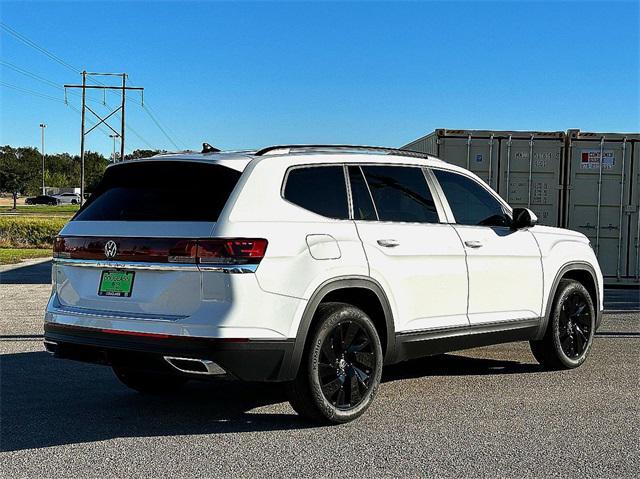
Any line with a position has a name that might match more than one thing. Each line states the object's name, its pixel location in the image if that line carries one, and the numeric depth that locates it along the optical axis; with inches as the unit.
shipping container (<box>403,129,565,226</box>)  563.5
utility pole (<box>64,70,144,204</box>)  2249.4
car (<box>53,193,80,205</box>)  4191.7
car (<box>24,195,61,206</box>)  3973.9
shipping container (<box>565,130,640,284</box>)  569.3
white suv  205.3
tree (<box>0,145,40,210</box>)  4281.5
